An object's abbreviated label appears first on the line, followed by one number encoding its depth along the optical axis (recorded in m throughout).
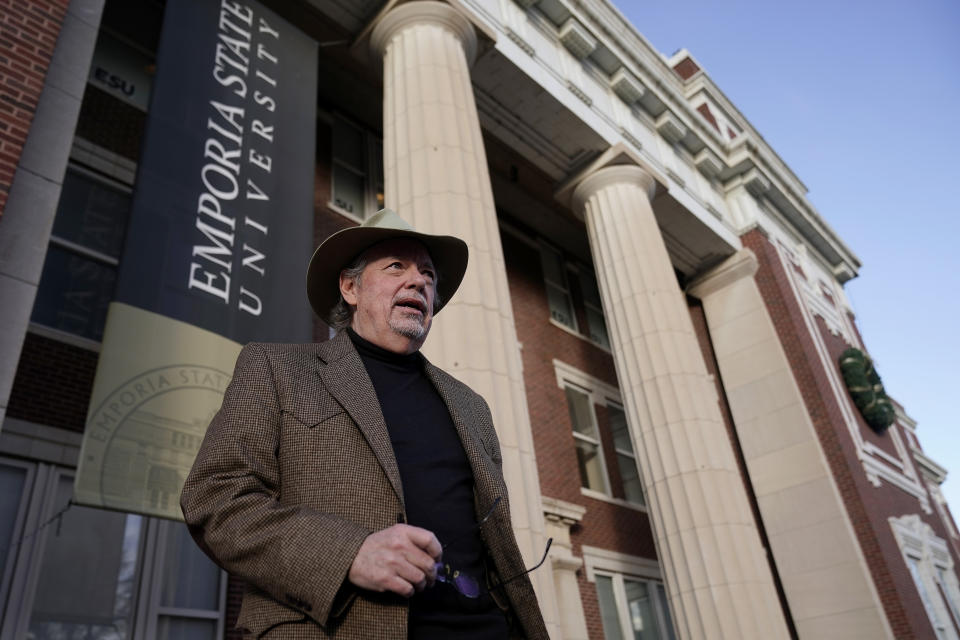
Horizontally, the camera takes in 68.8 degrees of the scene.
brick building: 6.10
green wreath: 17.31
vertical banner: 4.87
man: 1.60
